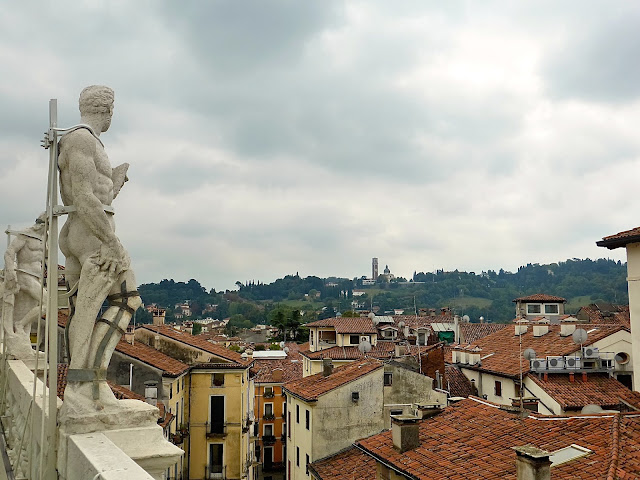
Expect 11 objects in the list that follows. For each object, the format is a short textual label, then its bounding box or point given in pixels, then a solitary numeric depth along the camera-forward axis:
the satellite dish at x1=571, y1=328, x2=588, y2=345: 27.28
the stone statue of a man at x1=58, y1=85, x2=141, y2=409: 4.50
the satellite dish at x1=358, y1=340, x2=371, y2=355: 37.97
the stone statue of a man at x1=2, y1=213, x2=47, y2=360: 9.99
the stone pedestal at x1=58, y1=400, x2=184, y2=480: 3.88
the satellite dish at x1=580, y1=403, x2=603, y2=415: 22.67
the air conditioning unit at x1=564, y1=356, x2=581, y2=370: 26.44
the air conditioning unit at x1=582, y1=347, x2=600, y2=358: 26.78
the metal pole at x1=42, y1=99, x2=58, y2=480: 4.11
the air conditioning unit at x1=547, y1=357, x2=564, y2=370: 26.30
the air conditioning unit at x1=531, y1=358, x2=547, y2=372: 26.06
